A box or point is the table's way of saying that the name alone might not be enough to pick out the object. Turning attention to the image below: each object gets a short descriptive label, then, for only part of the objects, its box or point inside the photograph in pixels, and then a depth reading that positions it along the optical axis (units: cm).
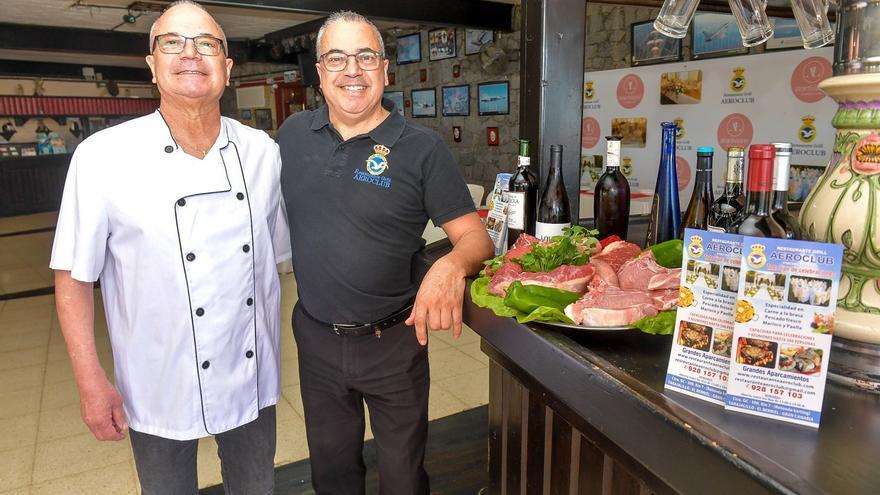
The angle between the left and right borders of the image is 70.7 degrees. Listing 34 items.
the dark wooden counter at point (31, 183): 1209
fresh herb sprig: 142
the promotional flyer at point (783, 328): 84
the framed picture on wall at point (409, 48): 893
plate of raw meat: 116
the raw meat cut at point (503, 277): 135
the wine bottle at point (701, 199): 161
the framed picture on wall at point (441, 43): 834
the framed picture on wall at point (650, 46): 559
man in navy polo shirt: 191
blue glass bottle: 179
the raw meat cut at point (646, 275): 123
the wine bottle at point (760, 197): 99
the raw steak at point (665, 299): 118
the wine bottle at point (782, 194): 102
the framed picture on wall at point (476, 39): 781
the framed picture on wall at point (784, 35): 471
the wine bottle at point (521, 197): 192
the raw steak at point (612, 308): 114
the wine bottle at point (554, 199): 191
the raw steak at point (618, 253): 146
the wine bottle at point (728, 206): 144
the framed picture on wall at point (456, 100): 816
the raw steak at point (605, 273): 131
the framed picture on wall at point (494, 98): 760
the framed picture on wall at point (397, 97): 947
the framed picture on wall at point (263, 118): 1282
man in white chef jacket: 160
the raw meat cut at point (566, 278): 130
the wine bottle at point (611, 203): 187
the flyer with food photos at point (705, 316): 94
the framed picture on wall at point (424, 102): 880
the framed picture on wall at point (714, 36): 511
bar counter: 75
